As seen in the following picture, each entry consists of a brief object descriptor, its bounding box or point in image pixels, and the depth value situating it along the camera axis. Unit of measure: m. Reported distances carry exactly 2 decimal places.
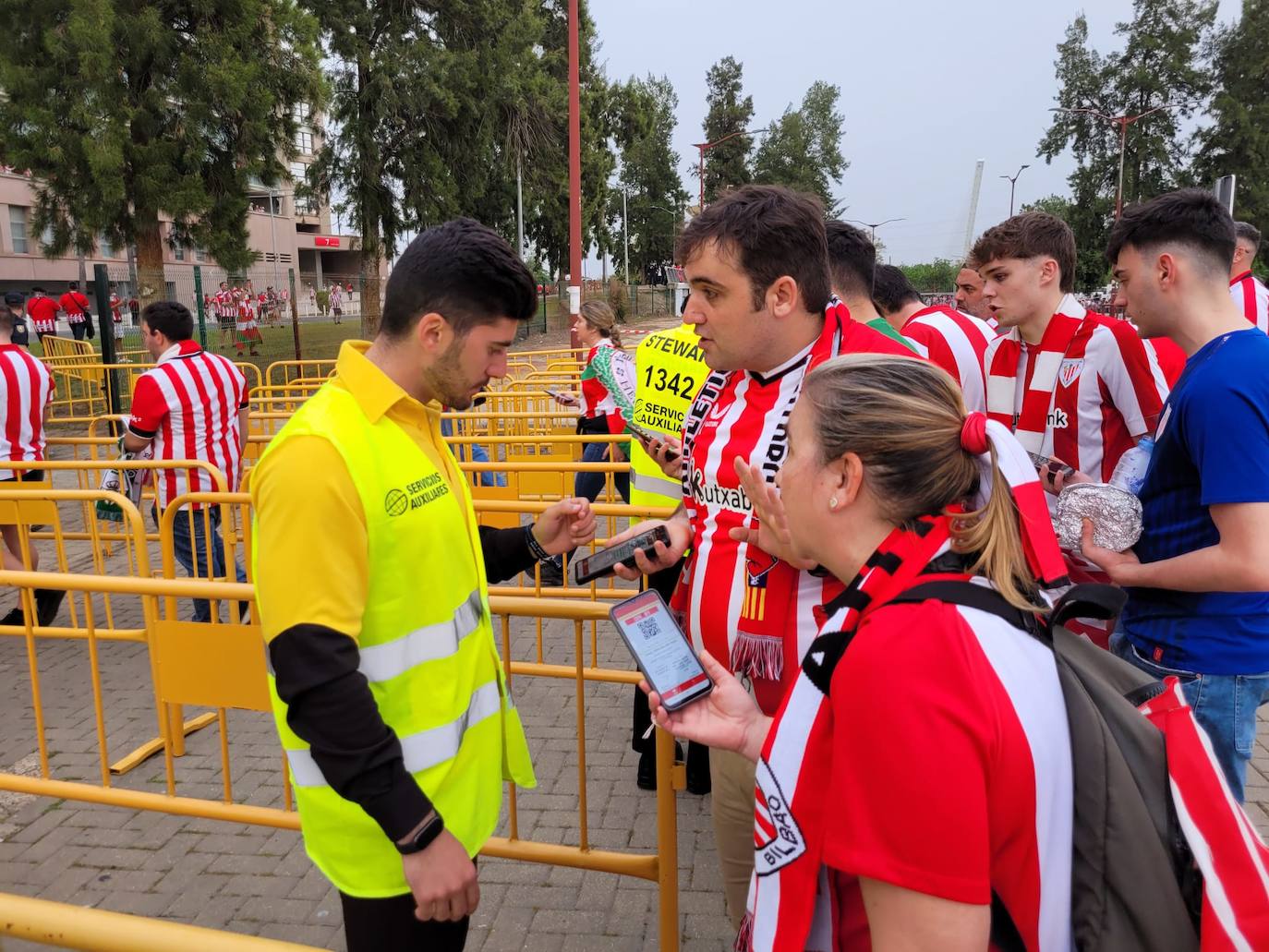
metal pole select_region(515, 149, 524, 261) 29.48
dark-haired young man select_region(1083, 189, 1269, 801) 2.12
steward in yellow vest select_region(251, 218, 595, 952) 1.60
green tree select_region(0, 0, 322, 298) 15.81
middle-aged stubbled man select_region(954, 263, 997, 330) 7.33
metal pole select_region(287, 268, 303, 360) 19.62
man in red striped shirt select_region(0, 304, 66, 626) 6.15
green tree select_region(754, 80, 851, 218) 81.12
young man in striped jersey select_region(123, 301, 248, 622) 5.75
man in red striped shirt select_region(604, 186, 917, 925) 2.11
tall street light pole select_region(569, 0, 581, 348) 15.91
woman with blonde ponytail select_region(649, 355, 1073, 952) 1.11
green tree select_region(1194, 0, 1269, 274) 51.09
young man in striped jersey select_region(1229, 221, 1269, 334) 5.19
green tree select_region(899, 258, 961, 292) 74.75
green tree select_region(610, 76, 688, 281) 71.06
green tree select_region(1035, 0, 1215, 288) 56.53
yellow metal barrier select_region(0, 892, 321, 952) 1.17
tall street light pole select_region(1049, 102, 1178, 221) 42.97
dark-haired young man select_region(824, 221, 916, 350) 3.82
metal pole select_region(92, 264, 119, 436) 12.59
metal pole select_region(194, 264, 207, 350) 16.70
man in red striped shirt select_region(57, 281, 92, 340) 23.36
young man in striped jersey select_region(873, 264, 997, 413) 4.51
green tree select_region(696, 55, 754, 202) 77.56
